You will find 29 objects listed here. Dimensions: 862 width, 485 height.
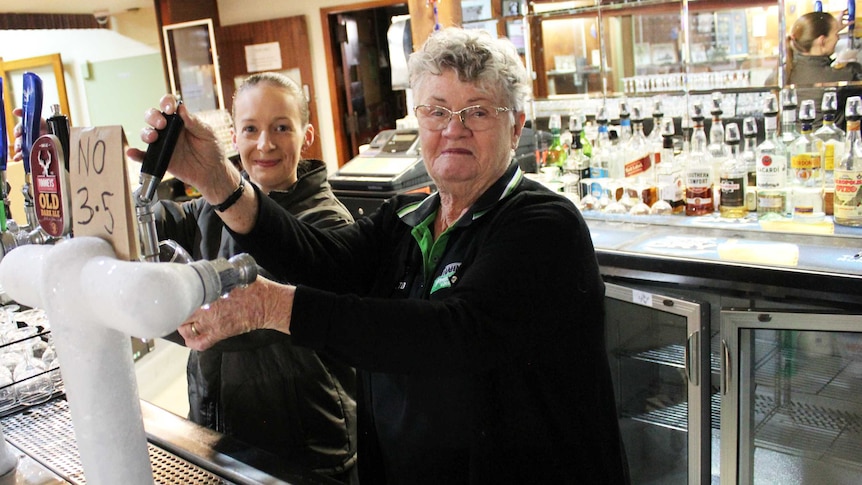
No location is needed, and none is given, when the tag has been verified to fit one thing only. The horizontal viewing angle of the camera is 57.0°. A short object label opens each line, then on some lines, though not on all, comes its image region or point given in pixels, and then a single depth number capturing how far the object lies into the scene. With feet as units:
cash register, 11.88
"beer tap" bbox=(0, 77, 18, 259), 3.90
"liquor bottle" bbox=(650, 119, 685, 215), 9.32
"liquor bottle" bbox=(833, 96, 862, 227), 7.77
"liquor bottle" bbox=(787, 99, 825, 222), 8.28
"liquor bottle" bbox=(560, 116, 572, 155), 10.91
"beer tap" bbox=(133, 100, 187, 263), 2.97
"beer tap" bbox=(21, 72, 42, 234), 3.50
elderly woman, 3.59
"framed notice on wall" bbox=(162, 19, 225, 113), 24.76
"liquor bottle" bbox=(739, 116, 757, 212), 8.79
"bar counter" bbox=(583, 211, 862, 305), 6.79
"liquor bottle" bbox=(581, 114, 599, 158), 10.78
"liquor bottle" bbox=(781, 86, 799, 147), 8.58
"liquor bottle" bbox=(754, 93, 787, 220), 8.51
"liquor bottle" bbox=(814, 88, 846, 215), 8.38
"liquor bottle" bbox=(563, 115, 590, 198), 10.17
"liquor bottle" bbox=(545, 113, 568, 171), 11.19
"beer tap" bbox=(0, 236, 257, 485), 2.45
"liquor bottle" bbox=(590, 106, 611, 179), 10.20
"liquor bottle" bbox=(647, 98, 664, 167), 9.86
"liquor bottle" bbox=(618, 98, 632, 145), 10.00
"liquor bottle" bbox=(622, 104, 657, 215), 9.55
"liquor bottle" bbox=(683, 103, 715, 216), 9.01
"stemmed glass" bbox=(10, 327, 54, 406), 4.74
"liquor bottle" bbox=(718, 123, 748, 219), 8.74
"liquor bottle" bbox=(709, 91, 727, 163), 9.21
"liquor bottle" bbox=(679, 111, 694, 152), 9.78
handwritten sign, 2.72
